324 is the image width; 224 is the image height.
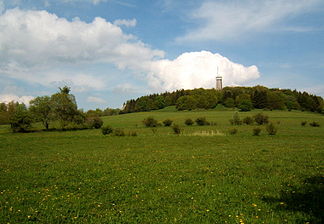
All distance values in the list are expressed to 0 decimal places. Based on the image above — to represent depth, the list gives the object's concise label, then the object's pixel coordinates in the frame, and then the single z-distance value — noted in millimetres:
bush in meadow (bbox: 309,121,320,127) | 61238
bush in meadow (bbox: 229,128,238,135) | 41000
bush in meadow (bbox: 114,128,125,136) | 42344
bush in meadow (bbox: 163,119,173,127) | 67481
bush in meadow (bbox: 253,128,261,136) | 38656
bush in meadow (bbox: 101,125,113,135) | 45431
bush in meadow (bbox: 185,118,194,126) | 67812
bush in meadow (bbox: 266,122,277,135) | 39656
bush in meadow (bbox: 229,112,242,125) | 66250
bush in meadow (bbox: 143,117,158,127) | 66438
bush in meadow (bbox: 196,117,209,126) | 67125
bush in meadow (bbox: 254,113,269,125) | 64500
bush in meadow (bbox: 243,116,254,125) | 64812
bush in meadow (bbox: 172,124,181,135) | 43562
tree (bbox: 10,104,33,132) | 55062
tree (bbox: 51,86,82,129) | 63531
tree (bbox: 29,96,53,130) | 60781
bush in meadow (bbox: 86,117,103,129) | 66562
